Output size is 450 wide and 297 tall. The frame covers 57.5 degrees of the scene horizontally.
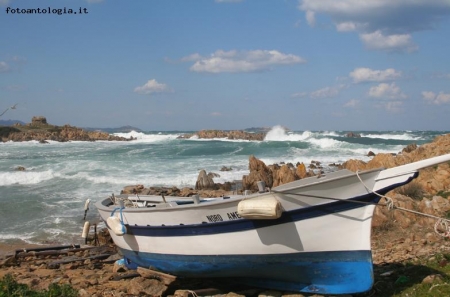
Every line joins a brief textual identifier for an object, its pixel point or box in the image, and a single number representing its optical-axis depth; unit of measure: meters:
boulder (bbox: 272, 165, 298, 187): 19.78
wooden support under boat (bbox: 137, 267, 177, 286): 7.53
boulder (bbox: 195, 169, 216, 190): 21.23
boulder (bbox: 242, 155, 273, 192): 20.11
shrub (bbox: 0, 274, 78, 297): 7.04
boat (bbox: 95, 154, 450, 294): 5.78
